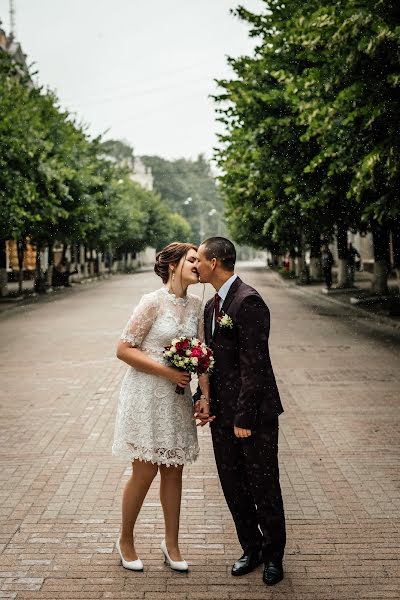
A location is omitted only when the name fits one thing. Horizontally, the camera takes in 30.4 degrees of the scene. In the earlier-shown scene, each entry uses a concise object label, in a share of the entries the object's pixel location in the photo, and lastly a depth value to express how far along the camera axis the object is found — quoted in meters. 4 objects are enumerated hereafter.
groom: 3.90
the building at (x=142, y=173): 122.46
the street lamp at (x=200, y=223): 130.02
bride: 4.09
